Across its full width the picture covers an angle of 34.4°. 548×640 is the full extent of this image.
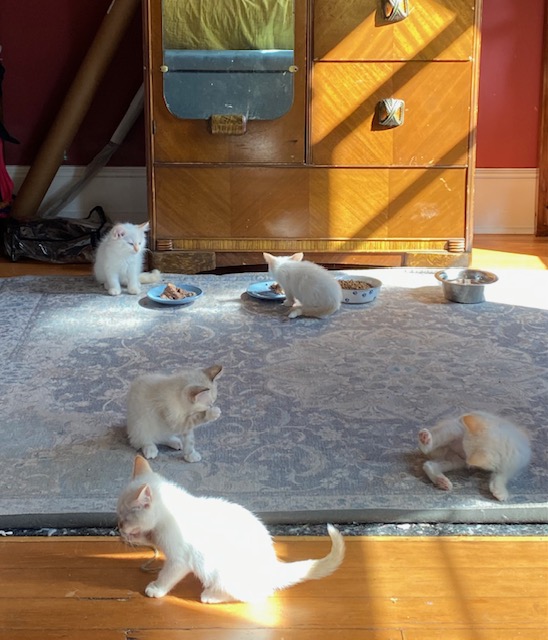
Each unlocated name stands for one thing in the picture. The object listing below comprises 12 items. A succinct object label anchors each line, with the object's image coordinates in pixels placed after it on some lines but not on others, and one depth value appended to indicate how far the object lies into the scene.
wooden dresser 3.98
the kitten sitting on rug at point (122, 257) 3.76
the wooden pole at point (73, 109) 4.58
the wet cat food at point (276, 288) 3.73
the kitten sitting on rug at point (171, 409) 2.19
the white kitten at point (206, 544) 1.71
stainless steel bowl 3.67
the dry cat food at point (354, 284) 3.70
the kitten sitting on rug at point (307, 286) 3.42
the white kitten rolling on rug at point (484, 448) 2.12
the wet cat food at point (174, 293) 3.68
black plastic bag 4.50
